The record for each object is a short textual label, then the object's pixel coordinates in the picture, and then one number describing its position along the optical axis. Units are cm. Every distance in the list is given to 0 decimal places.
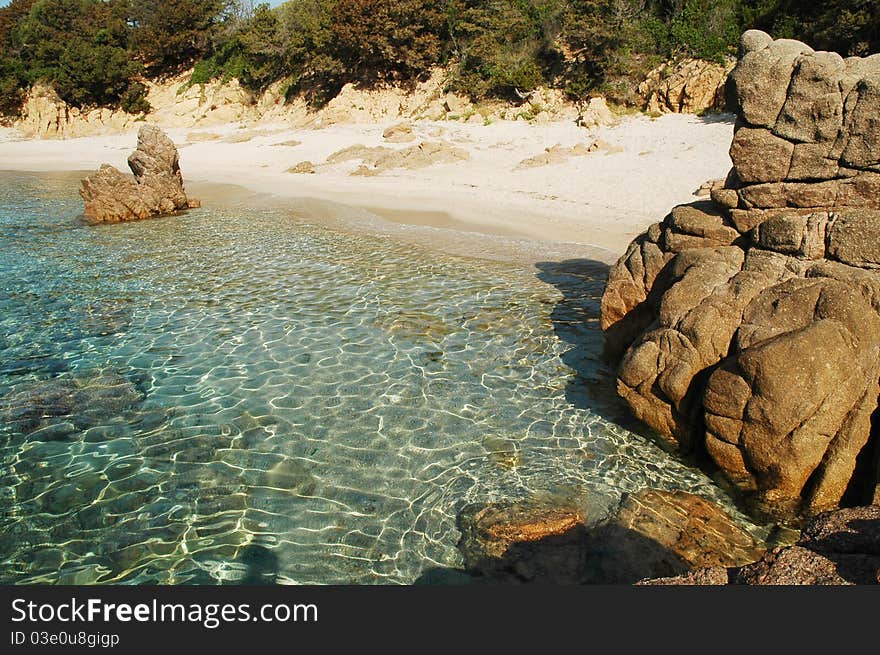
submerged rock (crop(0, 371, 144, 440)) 719
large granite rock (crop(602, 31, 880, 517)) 546
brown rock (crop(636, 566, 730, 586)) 329
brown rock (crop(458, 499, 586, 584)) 504
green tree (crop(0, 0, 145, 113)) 4434
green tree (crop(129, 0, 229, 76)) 4572
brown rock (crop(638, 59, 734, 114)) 2508
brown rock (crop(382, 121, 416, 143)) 2825
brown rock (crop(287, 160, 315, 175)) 2697
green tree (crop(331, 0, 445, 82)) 3509
